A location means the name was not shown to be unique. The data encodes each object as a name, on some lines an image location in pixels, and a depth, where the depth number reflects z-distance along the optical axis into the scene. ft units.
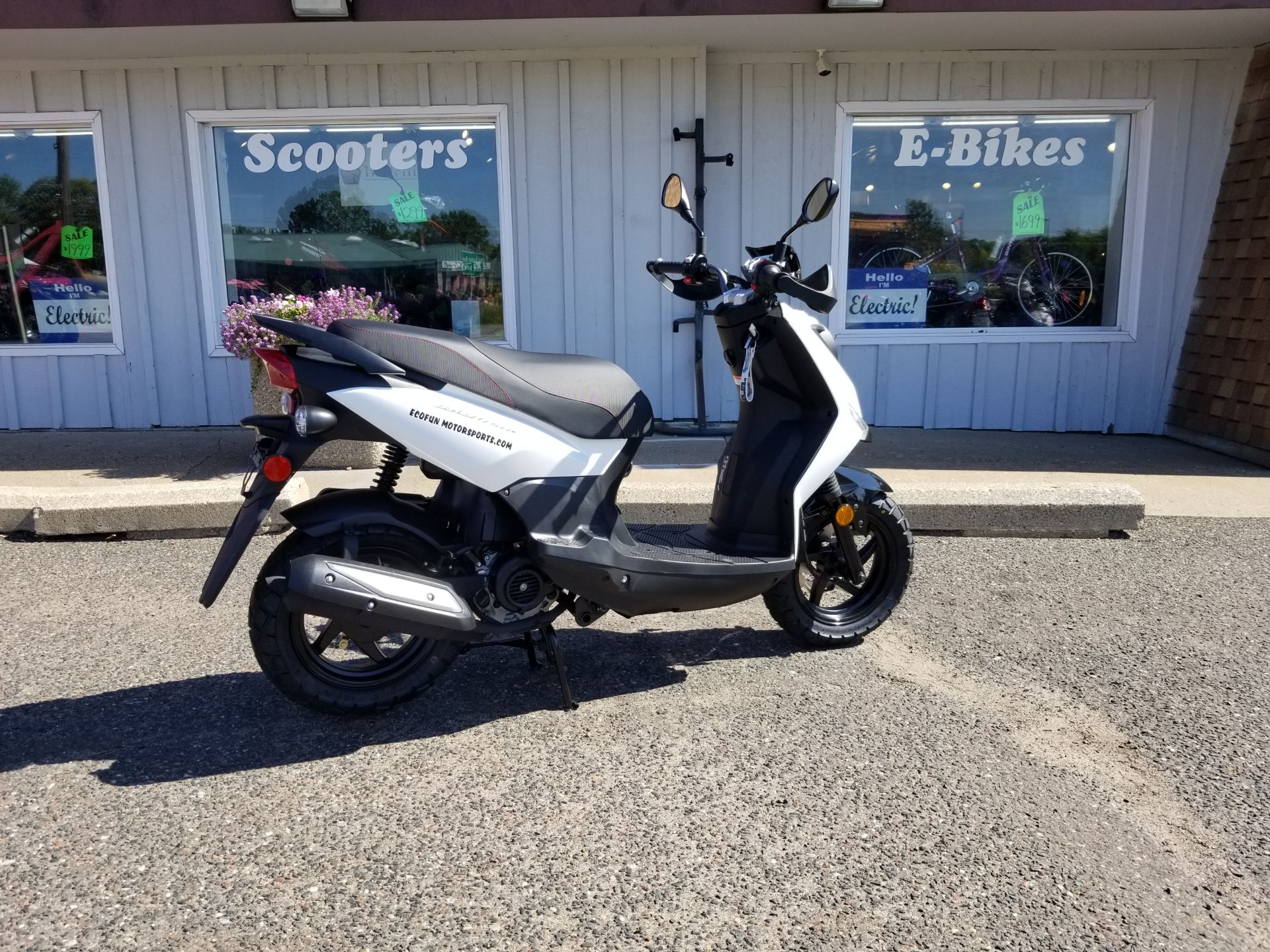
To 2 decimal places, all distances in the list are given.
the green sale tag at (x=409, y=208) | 24.45
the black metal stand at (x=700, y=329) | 22.67
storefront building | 23.41
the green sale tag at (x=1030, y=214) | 25.26
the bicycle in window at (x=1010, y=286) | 25.36
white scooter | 9.28
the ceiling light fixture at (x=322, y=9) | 19.22
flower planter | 19.44
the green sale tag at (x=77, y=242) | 24.52
